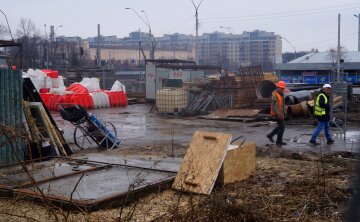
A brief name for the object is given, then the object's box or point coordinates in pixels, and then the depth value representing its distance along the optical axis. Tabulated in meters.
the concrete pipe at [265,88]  25.56
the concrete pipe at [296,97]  21.81
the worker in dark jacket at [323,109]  13.35
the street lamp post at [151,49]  47.94
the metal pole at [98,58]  46.67
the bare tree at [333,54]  62.17
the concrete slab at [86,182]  6.55
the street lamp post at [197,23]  38.38
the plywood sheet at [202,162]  7.24
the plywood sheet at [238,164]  7.63
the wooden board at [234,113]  21.99
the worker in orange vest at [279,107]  13.38
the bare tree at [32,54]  46.25
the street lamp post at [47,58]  50.12
